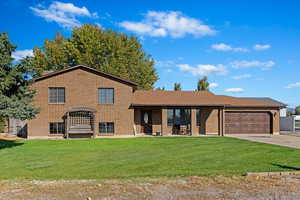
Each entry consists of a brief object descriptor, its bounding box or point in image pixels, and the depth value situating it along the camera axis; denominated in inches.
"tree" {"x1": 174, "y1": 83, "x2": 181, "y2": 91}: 1853.6
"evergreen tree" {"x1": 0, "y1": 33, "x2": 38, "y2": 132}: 453.7
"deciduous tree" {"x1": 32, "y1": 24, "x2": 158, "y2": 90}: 1390.3
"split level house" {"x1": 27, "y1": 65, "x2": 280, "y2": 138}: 772.6
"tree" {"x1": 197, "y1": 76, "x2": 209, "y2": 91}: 1769.2
